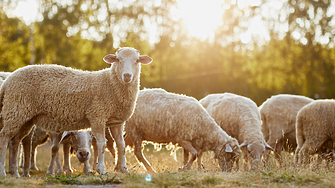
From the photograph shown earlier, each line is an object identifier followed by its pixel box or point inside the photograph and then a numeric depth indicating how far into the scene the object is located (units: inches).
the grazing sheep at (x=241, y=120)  323.3
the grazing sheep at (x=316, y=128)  311.4
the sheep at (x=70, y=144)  282.4
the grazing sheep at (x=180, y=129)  314.0
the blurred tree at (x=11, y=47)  900.6
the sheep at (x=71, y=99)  240.5
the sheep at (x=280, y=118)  394.6
